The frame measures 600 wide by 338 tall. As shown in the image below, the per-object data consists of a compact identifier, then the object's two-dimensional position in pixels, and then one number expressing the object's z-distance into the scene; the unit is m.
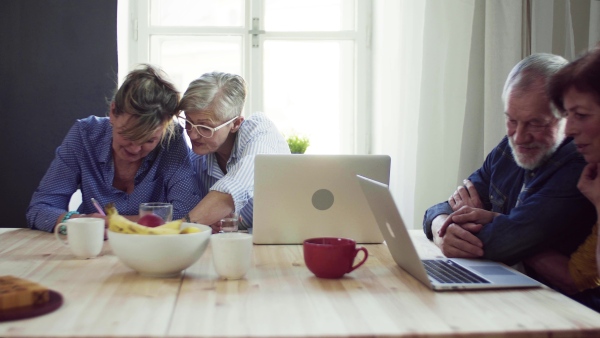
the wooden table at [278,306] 0.92
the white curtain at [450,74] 2.92
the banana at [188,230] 1.27
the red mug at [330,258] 1.23
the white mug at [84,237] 1.39
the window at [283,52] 3.76
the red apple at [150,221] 1.29
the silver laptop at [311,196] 1.54
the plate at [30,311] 0.95
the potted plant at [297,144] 3.49
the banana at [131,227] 1.22
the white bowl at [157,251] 1.19
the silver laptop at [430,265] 1.18
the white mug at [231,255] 1.20
